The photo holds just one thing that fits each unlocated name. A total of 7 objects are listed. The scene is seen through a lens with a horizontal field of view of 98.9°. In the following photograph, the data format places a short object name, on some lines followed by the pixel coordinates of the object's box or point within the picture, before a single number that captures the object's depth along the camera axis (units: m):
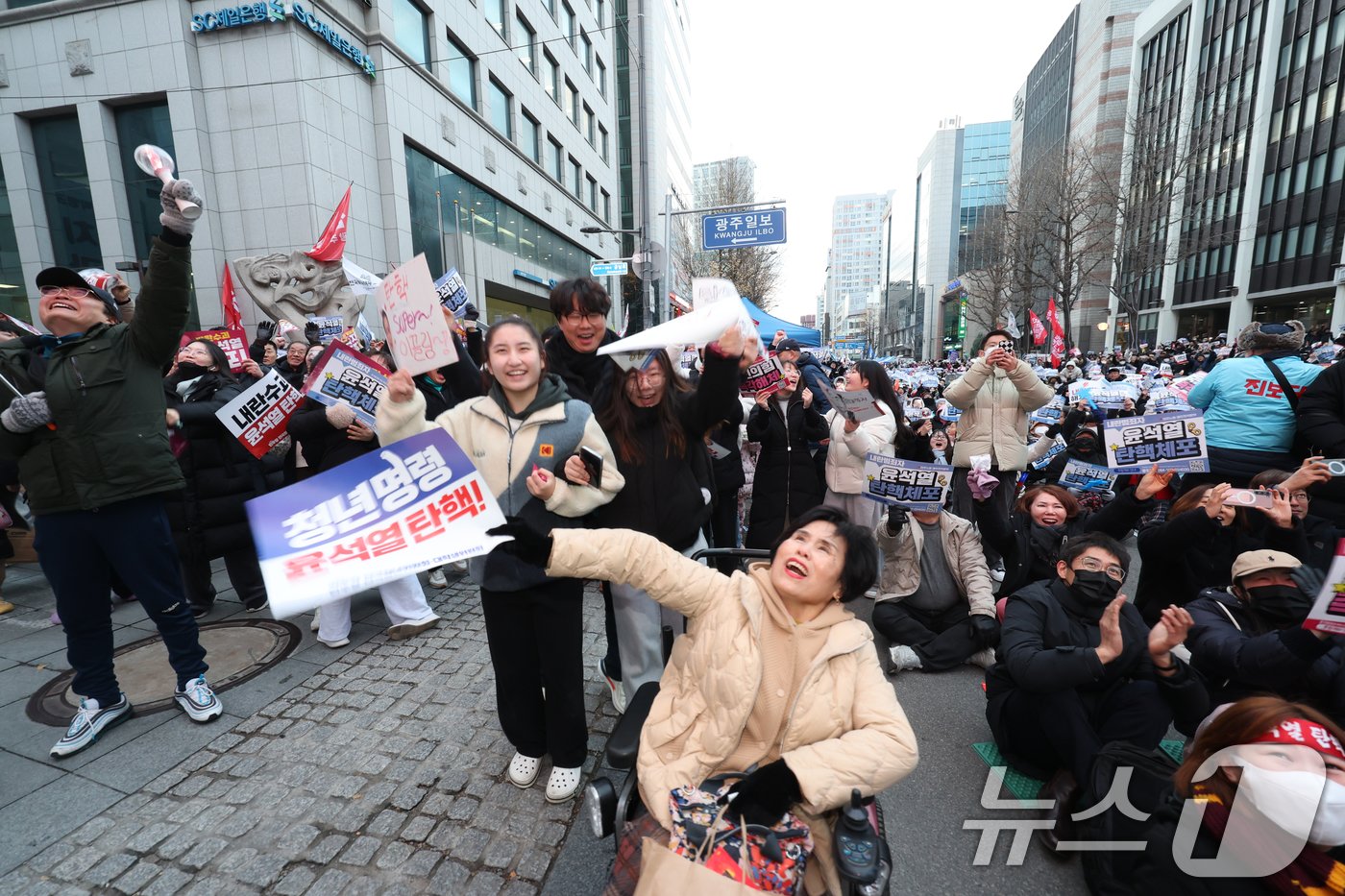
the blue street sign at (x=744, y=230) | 12.35
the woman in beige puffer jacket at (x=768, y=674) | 1.81
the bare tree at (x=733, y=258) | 27.56
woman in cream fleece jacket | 2.33
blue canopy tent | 10.44
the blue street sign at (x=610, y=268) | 13.85
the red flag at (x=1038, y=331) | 10.62
